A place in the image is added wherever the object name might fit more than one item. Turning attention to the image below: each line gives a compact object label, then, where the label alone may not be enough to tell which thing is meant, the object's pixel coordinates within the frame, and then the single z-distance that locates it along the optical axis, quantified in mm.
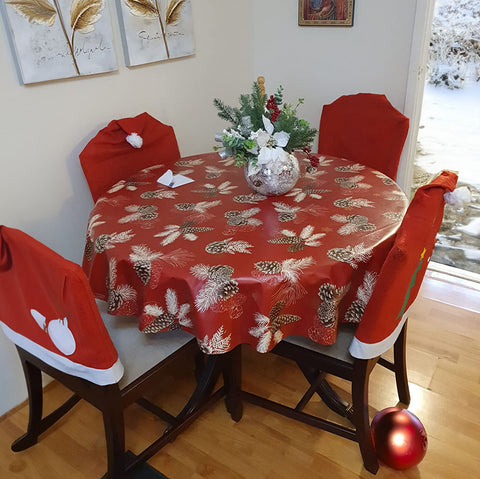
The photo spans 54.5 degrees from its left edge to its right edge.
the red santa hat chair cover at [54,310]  1095
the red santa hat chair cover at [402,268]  1241
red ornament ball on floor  1598
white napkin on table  1912
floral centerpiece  1575
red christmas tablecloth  1297
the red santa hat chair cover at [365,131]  2252
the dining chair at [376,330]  1250
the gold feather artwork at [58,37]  1693
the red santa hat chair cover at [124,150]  1954
